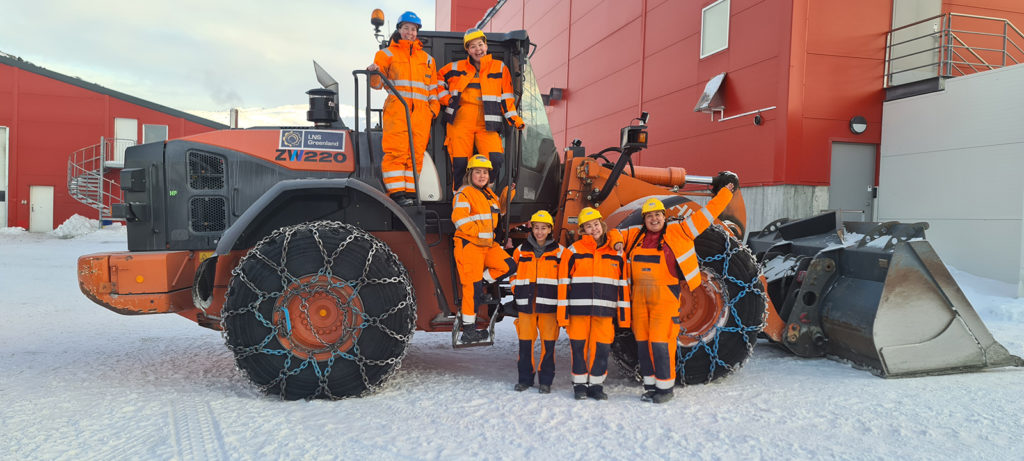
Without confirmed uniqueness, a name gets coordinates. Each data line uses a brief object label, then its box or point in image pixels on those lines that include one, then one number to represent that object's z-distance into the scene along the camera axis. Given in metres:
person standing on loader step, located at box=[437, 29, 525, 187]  4.55
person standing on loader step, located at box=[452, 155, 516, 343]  4.27
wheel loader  4.03
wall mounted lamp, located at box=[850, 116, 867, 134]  10.71
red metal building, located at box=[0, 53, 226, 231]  23.55
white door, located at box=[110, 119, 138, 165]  24.38
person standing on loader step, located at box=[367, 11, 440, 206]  4.39
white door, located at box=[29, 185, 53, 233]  24.06
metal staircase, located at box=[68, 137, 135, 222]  21.35
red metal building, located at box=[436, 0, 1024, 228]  10.52
